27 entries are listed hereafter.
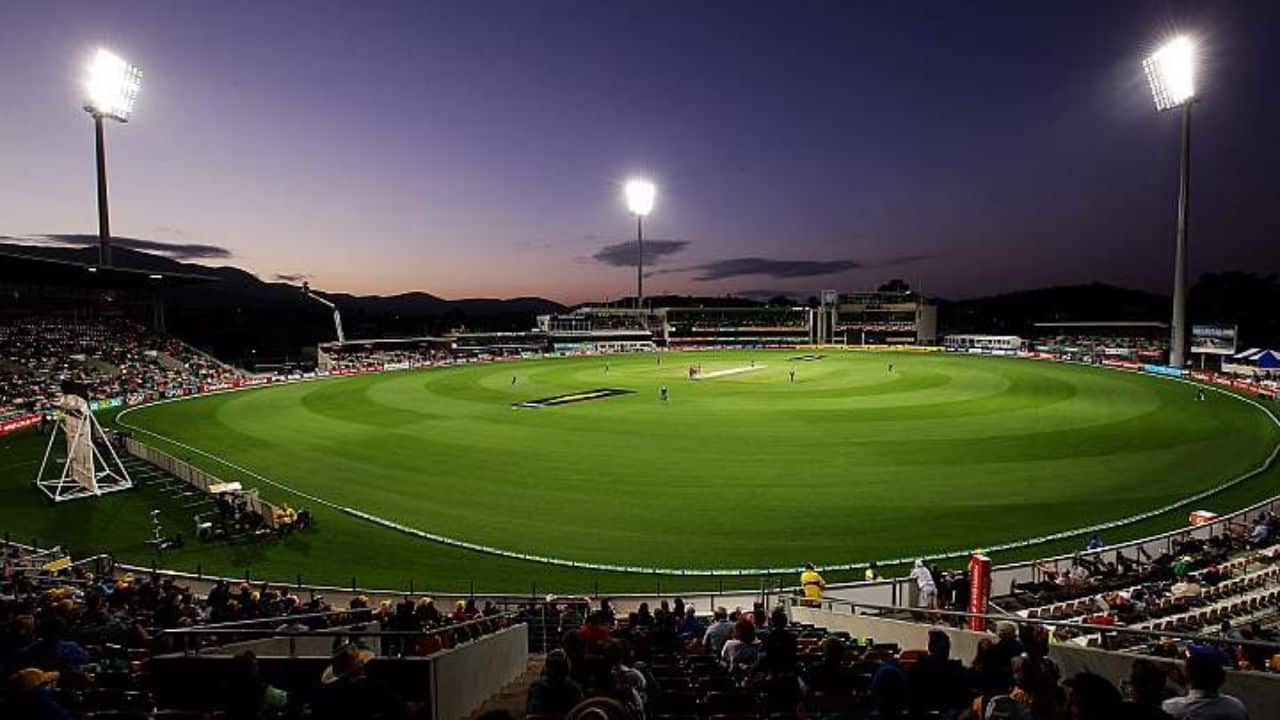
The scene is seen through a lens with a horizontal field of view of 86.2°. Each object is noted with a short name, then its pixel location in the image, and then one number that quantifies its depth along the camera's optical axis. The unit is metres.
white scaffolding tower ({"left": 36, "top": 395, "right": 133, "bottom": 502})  23.98
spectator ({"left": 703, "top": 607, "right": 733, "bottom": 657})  8.66
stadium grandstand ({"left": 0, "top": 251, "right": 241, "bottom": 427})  46.47
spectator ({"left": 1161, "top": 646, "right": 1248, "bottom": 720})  3.86
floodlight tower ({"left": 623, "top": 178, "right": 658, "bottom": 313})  82.69
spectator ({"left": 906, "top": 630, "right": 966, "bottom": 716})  5.06
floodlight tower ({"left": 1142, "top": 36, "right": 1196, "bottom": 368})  50.22
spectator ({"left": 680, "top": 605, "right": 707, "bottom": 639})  10.25
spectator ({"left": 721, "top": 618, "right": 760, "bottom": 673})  7.10
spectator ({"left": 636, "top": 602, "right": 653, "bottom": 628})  10.22
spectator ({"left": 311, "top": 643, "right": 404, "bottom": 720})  4.05
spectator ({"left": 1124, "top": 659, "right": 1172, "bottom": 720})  3.37
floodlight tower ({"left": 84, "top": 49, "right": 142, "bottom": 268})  49.50
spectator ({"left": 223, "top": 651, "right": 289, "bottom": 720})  4.62
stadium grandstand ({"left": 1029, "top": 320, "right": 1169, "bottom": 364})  70.31
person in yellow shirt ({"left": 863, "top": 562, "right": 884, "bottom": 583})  15.61
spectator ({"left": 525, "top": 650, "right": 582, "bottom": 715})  3.73
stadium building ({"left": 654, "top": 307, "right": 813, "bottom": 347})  115.06
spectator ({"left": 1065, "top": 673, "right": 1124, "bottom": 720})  3.30
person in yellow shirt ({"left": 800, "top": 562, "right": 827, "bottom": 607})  12.89
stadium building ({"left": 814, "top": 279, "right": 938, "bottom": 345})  110.69
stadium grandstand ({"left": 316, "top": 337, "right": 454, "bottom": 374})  75.00
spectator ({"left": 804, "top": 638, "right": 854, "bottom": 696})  6.01
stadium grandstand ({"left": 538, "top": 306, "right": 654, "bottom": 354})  103.12
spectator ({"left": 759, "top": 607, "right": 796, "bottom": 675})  5.97
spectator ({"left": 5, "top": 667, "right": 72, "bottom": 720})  3.84
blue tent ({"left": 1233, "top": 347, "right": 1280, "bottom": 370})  45.28
